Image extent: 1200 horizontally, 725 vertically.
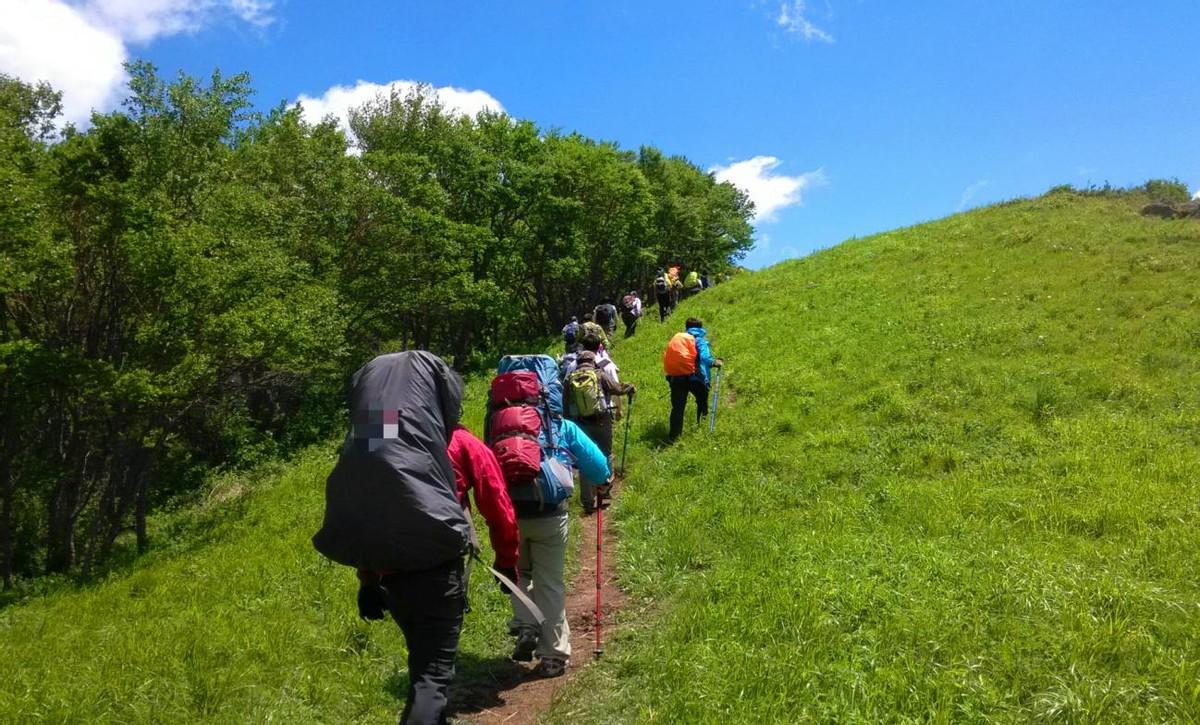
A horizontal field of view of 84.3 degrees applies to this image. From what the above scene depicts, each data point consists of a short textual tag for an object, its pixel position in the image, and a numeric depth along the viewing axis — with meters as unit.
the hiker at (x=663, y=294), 22.84
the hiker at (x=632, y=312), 21.81
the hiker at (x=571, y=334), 8.57
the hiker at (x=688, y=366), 10.08
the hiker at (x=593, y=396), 7.75
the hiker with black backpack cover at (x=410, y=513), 2.94
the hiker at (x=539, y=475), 4.33
